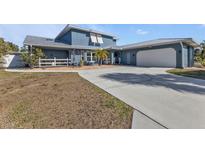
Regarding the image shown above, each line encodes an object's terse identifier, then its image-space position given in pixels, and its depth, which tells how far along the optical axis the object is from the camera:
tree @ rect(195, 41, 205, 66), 14.89
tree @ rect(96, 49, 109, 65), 16.43
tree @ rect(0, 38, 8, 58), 13.92
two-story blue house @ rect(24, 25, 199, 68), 13.97
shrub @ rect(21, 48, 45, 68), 13.25
